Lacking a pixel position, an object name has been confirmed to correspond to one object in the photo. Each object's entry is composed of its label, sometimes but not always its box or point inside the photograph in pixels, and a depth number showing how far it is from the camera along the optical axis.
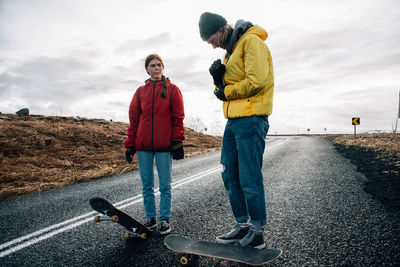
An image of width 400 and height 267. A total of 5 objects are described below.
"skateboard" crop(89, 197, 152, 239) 2.31
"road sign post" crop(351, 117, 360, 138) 23.38
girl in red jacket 2.89
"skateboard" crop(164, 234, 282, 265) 1.94
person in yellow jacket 2.07
